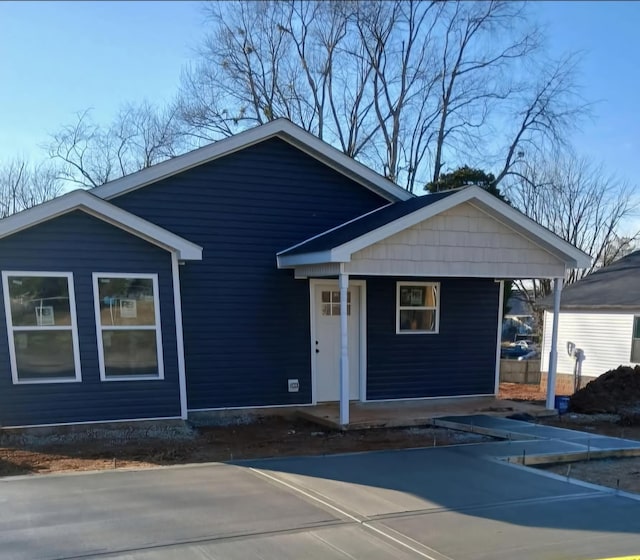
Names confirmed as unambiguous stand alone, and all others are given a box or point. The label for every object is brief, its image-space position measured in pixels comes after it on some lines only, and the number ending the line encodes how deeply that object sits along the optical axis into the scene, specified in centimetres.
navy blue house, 657
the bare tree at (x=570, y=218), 2662
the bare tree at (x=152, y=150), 2218
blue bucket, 913
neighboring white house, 1520
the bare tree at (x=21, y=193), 2259
